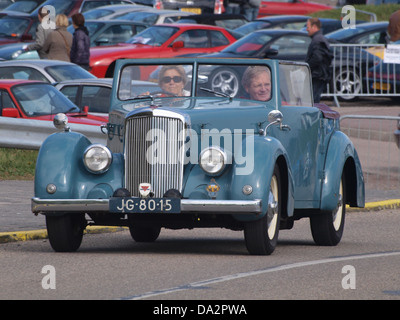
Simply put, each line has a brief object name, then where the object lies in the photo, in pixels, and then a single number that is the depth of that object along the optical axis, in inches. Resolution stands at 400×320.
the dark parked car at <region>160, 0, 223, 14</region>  1506.0
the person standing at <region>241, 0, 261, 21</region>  1488.7
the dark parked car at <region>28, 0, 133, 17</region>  1343.8
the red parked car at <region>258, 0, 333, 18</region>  1619.1
